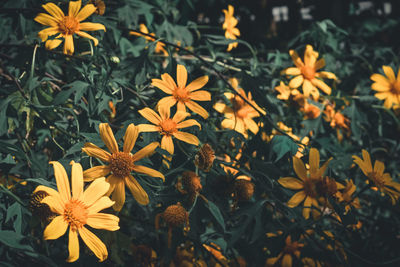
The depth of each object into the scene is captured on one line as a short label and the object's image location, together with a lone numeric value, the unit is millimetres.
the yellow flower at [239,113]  1220
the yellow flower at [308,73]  1438
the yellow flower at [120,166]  805
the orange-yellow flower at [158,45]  1468
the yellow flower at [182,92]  964
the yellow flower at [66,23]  971
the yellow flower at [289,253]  1364
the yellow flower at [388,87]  1521
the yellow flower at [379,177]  1121
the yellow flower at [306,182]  1032
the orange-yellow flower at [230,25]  1586
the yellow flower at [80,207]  722
